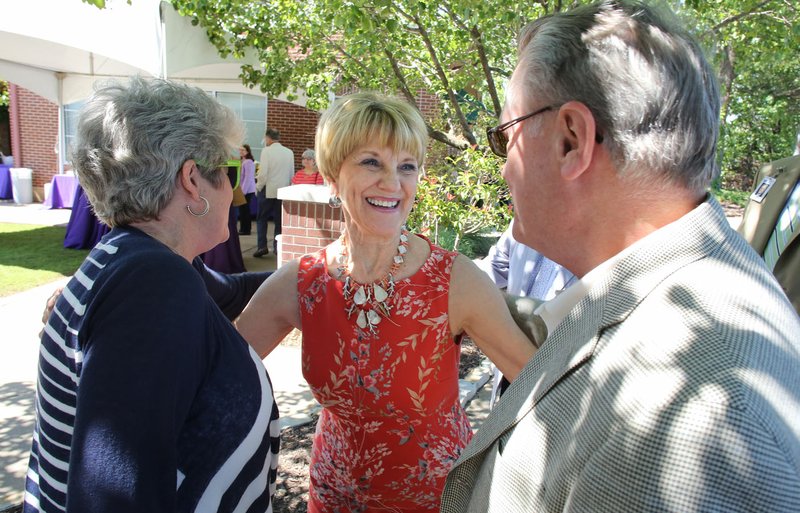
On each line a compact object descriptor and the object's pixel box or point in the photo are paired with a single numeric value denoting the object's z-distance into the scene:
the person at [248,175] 11.31
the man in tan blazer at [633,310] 0.69
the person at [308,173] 9.16
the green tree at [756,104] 8.09
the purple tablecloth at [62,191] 14.38
